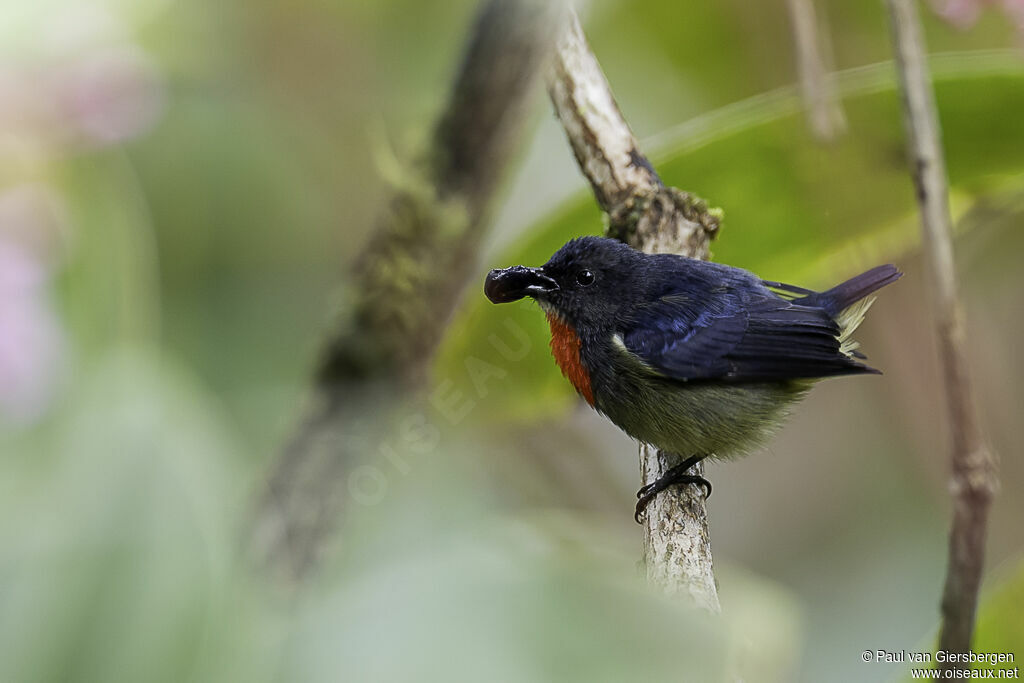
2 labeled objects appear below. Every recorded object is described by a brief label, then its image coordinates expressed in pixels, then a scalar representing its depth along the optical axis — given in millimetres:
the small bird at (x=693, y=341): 2785
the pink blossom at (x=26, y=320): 2766
